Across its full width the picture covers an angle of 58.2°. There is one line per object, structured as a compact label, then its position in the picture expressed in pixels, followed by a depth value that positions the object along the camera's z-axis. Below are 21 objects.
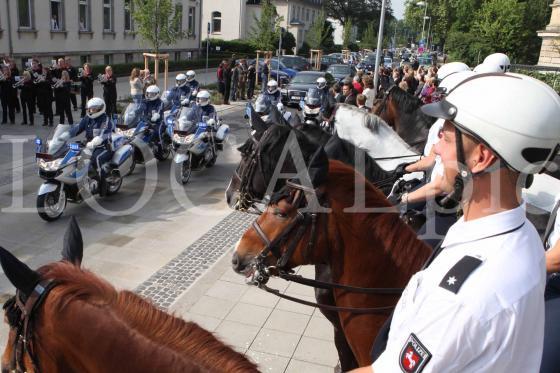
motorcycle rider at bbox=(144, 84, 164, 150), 12.17
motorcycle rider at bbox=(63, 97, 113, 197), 9.27
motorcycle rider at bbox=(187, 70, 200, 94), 15.73
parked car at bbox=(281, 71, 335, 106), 22.45
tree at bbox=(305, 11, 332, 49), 43.12
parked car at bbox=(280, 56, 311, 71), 32.67
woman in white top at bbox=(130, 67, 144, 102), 14.78
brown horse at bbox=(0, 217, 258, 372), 1.80
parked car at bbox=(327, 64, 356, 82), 27.34
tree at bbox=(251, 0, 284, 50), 29.05
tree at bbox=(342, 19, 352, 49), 55.23
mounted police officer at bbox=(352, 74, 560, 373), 1.29
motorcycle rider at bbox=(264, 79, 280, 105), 14.58
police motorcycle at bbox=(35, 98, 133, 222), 8.34
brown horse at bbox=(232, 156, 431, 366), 2.86
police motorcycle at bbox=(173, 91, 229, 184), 11.12
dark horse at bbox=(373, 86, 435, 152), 8.19
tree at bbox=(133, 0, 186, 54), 19.64
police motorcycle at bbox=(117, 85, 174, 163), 11.32
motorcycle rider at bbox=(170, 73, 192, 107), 15.07
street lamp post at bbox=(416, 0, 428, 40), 57.57
